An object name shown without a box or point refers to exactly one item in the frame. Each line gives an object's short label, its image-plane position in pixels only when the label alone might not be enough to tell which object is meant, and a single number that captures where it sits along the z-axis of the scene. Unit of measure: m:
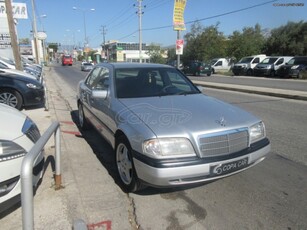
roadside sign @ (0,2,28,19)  15.05
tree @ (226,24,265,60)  41.22
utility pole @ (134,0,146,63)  35.89
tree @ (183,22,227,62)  45.62
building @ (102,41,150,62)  81.62
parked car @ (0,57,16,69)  12.88
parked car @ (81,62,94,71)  39.96
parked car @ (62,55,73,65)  66.50
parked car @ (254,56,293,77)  27.50
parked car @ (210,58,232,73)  37.79
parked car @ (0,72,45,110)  8.28
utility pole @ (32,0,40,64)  34.20
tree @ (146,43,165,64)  58.74
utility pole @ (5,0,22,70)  11.28
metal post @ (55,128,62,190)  3.52
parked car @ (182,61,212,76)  30.94
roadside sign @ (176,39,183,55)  19.69
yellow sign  18.45
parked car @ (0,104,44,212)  2.78
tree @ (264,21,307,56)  43.22
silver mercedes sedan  2.99
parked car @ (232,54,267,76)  30.62
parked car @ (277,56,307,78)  24.66
